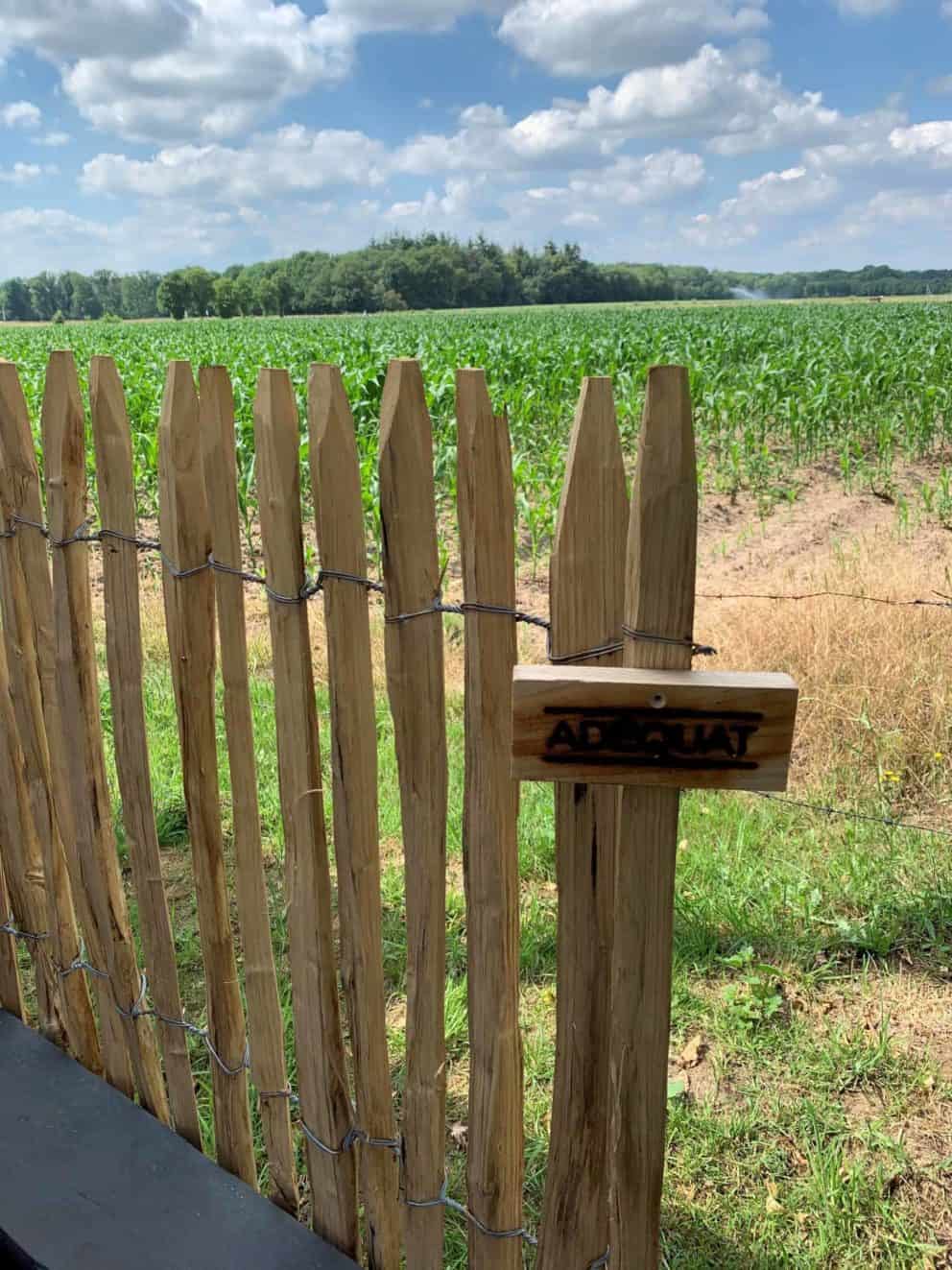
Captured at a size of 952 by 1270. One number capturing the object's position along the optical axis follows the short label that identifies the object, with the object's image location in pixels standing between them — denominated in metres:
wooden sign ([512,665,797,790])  1.22
